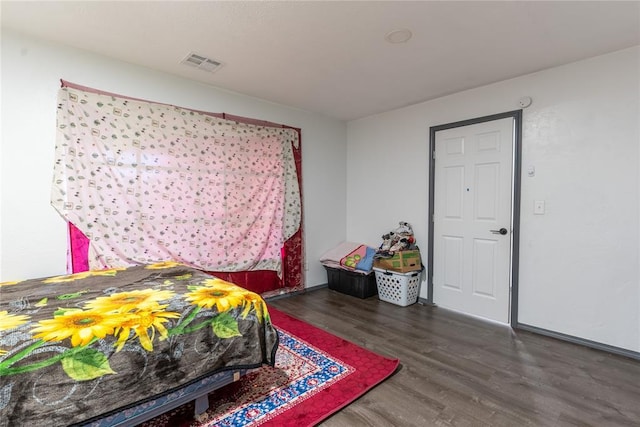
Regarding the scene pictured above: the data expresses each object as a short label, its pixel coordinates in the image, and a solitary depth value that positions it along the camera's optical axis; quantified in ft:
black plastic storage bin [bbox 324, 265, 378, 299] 12.55
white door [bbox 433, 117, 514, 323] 9.87
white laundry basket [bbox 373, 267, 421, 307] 11.54
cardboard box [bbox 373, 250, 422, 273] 11.49
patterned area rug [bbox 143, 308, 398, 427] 5.55
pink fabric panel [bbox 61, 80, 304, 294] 11.19
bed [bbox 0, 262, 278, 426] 3.96
